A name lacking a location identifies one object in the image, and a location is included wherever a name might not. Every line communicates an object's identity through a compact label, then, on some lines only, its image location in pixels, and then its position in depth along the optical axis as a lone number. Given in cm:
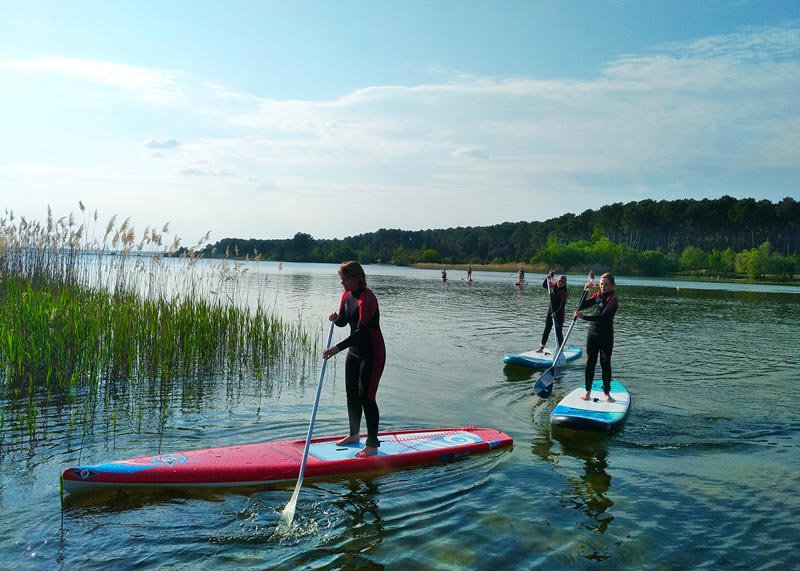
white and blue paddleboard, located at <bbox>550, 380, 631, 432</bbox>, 844
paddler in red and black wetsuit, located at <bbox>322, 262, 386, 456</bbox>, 647
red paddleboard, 570
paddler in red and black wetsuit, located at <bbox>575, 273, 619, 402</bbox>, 918
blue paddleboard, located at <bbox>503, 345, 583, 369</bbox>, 1331
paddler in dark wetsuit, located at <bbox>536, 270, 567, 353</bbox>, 1384
